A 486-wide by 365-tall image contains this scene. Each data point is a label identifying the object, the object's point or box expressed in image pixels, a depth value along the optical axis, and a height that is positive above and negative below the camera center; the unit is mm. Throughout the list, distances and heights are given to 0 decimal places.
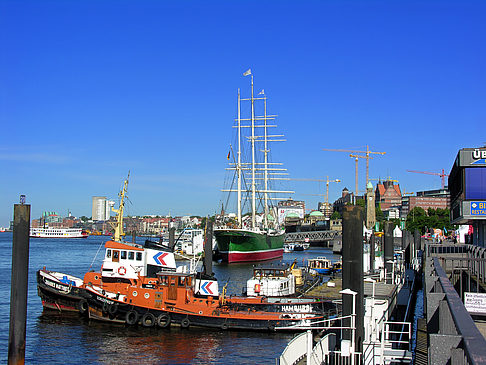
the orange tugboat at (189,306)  33406 -5277
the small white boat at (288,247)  149250 -7508
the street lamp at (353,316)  16344 -2769
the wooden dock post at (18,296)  16703 -2334
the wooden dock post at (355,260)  16812 -1201
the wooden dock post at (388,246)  48312 -2269
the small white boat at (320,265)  68919 -5720
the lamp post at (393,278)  38531 -3961
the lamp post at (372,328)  17862 -3577
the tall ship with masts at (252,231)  93188 -2056
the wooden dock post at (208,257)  45022 -3131
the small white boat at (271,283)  40406 -4599
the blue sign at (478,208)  40000 +885
